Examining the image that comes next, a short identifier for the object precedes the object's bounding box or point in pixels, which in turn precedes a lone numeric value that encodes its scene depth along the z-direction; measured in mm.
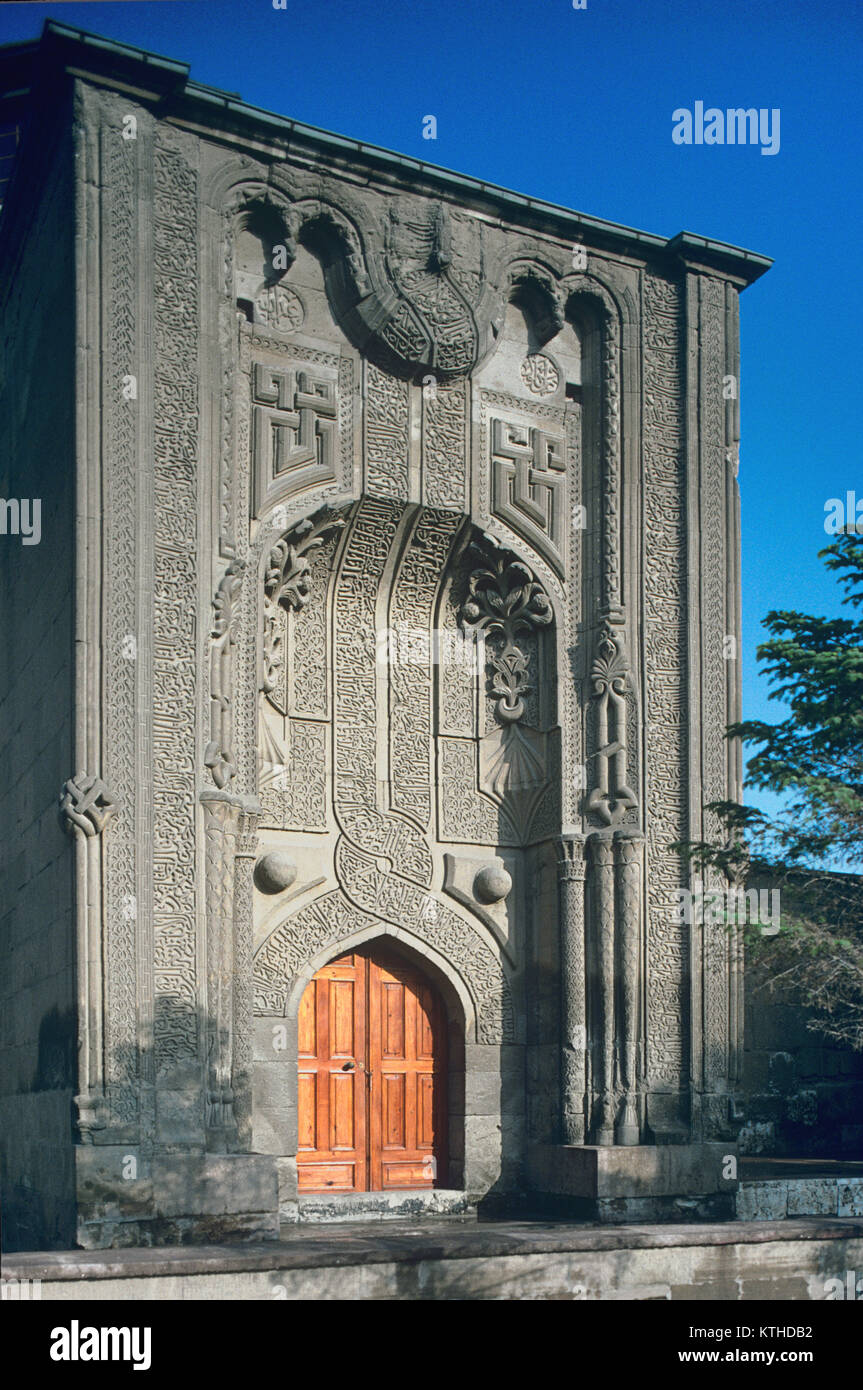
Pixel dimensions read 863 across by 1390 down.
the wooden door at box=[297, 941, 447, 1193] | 13047
